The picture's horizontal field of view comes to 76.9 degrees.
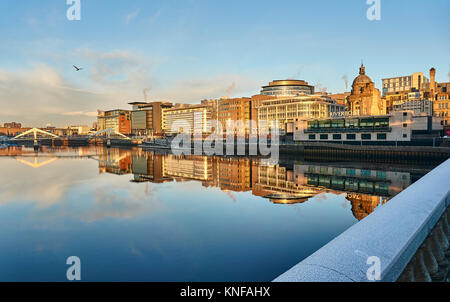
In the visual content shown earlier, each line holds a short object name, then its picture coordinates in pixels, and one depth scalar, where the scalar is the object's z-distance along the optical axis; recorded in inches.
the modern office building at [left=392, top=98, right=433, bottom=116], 4640.8
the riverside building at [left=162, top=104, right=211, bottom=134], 7555.1
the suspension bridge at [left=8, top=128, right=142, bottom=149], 6458.2
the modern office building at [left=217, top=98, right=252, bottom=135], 6018.7
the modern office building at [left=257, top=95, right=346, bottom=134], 4773.6
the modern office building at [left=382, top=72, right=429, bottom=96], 7096.5
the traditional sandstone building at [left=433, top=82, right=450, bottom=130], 4091.0
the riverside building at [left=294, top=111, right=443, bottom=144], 2573.8
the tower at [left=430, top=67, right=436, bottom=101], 4852.4
